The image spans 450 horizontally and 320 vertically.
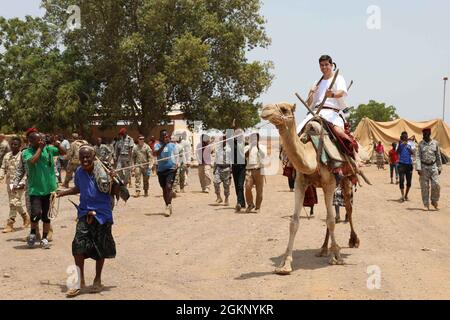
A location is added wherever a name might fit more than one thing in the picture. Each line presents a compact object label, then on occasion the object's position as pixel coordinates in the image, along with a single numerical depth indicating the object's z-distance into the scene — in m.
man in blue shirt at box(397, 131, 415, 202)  17.53
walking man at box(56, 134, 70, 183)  22.90
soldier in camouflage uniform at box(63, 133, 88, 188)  18.56
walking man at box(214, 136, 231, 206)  16.11
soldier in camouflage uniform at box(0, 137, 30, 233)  11.74
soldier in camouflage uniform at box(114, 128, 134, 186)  19.84
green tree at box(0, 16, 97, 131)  35.91
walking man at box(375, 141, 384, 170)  36.91
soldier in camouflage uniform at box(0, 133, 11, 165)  17.95
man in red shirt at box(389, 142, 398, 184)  25.08
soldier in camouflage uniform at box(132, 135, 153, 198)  19.14
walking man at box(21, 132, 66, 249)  10.11
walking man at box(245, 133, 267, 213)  14.98
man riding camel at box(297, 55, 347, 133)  8.94
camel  7.79
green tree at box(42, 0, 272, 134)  33.91
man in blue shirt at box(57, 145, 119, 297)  7.14
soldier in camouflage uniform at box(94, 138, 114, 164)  18.31
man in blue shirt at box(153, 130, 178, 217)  14.23
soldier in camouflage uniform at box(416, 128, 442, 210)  15.57
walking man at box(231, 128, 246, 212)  15.22
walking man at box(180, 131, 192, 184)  20.45
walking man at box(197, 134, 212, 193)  20.80
